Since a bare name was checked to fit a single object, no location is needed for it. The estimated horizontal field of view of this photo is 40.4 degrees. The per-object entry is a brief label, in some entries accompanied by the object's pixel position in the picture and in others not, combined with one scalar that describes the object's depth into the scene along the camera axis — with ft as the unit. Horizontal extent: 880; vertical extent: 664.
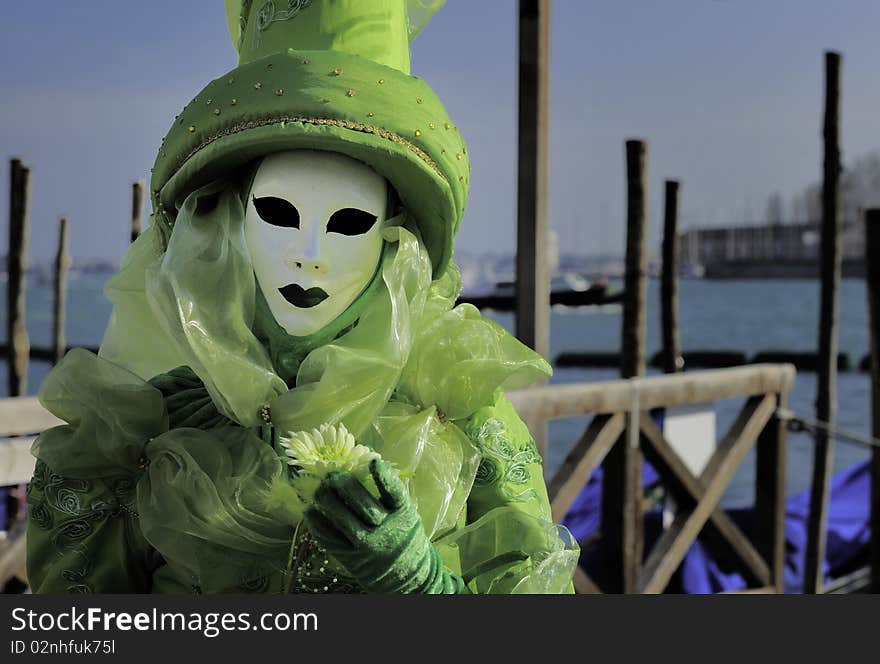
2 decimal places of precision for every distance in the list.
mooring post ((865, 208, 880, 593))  17.26
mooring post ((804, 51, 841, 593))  20.04
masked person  5.04
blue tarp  17.54
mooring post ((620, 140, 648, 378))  20.66
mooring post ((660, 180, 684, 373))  24.35
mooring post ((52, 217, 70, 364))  28.45
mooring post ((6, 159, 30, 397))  23.29
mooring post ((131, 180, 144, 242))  20.94
